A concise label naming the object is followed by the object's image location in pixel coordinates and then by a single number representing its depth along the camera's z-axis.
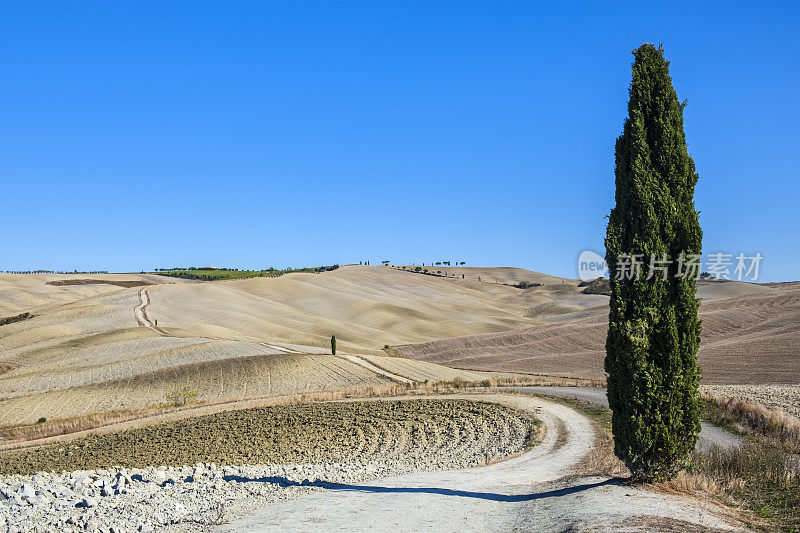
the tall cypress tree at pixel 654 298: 14.26
